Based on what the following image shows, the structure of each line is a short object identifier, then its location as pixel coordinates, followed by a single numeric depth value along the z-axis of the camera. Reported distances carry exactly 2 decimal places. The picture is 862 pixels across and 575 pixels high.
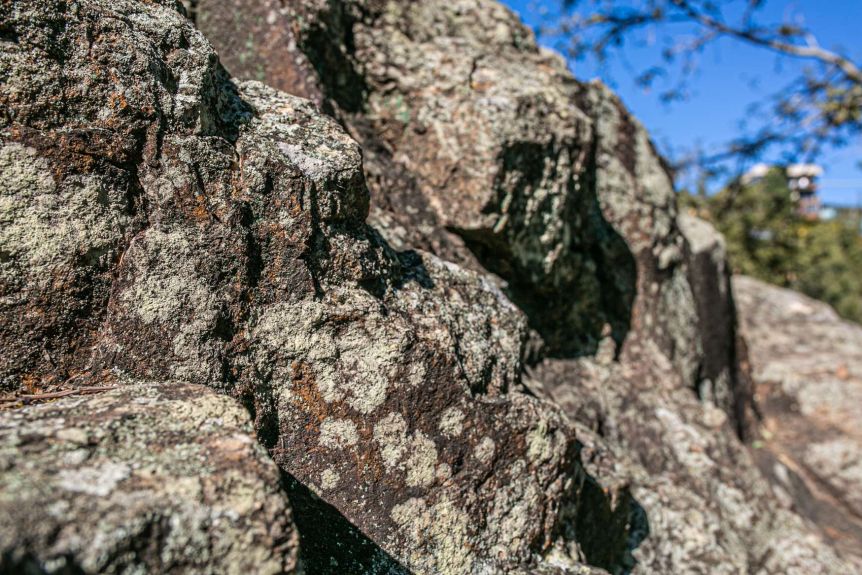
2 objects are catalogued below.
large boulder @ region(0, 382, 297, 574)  0.27
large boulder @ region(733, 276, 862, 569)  1.15
